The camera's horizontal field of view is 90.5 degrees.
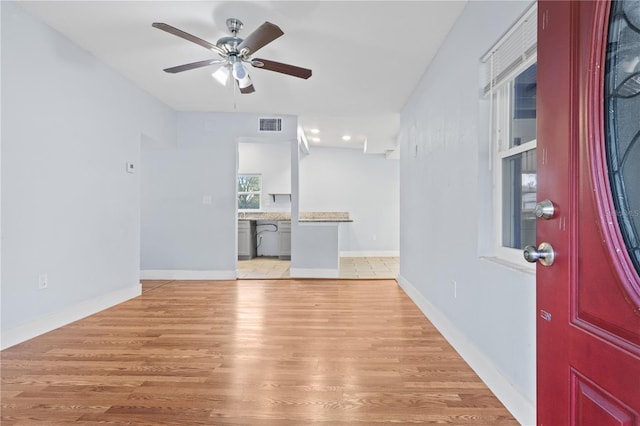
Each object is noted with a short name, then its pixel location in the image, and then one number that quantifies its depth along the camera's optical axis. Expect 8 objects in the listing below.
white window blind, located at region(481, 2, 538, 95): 1.53
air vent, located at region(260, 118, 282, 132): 4.84
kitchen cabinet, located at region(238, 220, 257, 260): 6.70
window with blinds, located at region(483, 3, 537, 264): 1.64
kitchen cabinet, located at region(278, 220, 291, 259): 6.71
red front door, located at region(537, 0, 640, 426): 0.59
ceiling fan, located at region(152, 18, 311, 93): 2.12
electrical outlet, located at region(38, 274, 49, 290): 2.54
